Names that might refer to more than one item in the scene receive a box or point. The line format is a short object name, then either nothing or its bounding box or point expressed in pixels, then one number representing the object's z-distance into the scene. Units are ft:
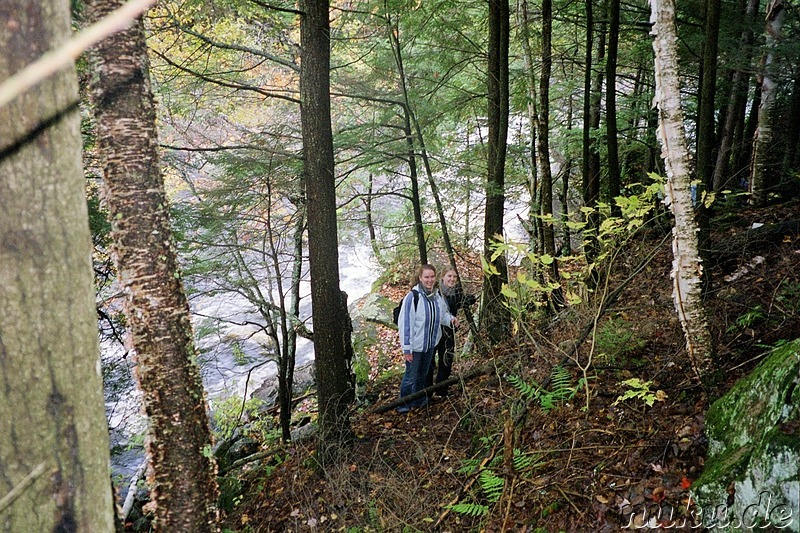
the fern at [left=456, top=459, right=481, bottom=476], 15.16
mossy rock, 8.18
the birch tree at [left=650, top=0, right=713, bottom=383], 11.77
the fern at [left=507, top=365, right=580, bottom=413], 16.05
